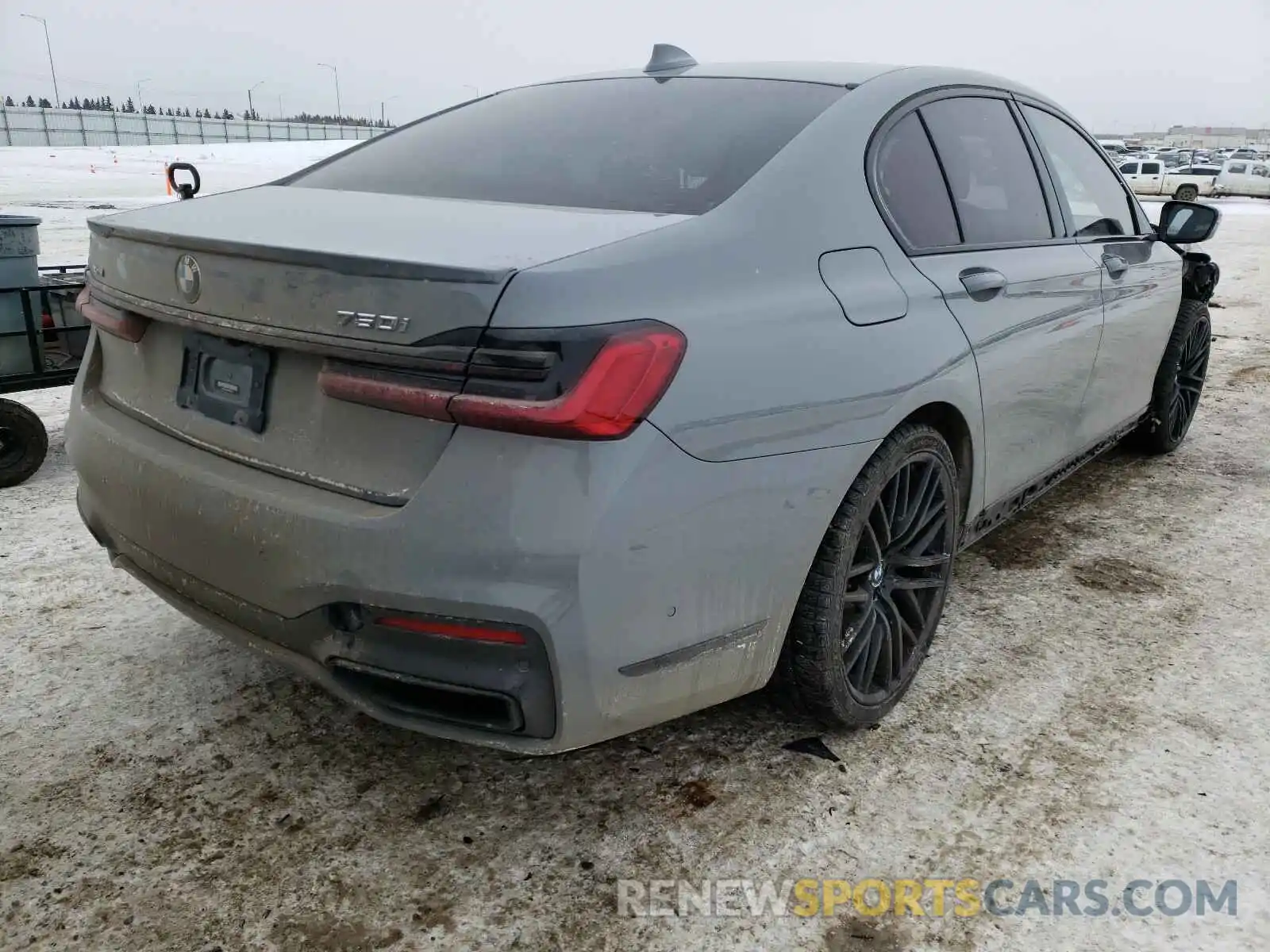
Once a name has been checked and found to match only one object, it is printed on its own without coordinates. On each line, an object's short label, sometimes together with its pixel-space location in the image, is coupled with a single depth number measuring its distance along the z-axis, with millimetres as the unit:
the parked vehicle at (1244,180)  35562
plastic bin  4043
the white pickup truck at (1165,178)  36719
